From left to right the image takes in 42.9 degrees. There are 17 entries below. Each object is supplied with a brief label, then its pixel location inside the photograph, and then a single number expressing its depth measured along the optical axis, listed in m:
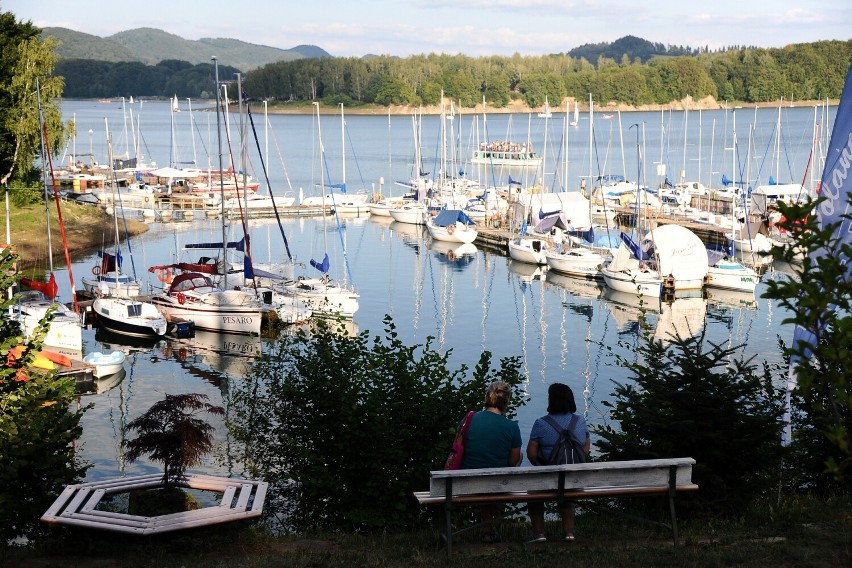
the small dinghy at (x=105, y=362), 27.81
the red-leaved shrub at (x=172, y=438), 10.51
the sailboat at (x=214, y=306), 34.22
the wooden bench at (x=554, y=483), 8.10
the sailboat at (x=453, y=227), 57.50
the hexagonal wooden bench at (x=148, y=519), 8.90
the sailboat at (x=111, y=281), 36.81
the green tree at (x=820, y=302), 5.71
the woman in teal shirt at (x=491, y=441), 8.52
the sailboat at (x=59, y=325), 29.36
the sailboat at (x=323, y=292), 35.97
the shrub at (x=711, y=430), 9.39
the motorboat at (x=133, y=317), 33.78
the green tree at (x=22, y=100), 50.72
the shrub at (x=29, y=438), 9.84
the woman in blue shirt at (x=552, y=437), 8.57
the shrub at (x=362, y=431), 10.13
